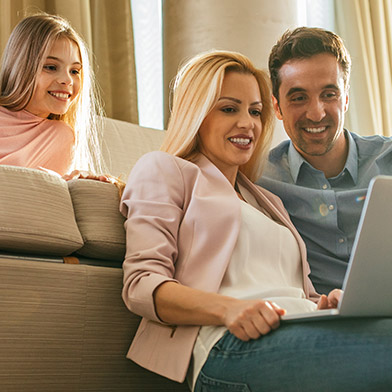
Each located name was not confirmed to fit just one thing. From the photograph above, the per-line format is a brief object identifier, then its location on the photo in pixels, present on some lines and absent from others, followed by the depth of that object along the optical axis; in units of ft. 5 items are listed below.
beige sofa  3.40
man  4.93
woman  3.01
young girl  5.97
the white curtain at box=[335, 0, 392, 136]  10.85
